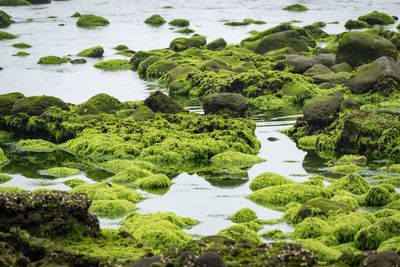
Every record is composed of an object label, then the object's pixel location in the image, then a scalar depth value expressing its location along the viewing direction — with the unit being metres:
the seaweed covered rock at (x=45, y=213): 16.56
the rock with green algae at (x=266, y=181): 26.83
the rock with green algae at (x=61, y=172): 28.88
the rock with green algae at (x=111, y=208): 23.50
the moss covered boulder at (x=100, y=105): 37.84
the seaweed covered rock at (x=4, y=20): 86.56
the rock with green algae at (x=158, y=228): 20.28
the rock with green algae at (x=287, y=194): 24.73
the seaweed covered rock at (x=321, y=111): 34.78
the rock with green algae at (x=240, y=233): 19.96
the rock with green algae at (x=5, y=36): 76.88
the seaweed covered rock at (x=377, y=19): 83.62
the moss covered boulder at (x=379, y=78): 42.22
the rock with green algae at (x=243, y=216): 22.89
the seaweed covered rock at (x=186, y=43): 63.59
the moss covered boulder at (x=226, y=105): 36.25
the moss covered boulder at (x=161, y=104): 37.19
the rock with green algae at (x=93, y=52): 65.81
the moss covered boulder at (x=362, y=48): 48.72
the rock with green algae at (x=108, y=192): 25.02
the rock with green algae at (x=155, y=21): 90.69
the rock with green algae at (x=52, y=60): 62.40
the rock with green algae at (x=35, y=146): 33.31
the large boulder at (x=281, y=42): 57.52
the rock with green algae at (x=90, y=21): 89.38
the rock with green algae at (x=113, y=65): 59.74
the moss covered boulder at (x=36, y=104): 36.75
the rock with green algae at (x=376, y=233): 19.56
